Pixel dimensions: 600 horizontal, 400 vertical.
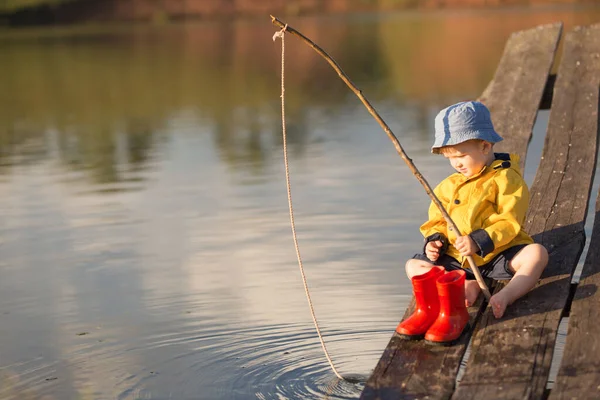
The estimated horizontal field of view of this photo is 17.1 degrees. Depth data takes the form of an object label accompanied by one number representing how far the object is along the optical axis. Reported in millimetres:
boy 7330
